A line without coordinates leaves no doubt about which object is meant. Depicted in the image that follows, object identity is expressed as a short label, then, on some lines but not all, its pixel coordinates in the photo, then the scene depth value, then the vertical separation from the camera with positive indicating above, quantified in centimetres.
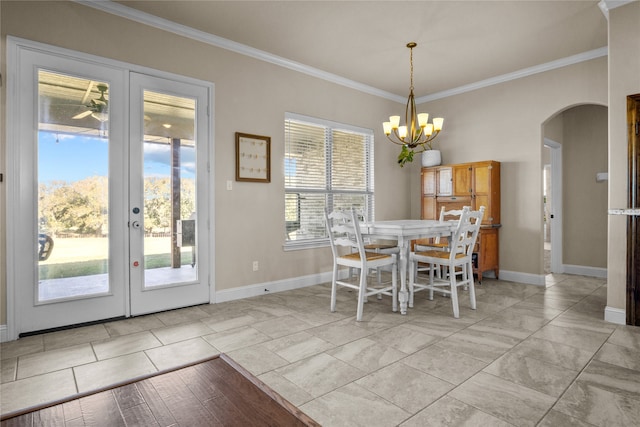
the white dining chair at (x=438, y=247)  427 -39
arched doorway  516 +36
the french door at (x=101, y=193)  282 +20
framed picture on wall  400 +65
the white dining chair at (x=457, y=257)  329 -42
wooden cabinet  484 +27
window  461 +57
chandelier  369 +93
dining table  330 -18
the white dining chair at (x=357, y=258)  320 -42
